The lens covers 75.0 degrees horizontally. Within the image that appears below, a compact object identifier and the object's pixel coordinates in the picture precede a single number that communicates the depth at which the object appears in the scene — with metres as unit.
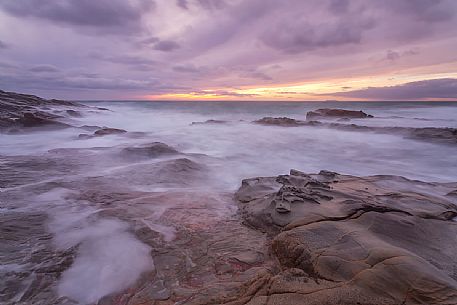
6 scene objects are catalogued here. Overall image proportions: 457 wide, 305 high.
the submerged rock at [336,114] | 25.95
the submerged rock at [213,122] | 21.20
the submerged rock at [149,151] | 8.88
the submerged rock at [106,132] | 13.63
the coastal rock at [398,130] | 11.94
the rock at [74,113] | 23.69
